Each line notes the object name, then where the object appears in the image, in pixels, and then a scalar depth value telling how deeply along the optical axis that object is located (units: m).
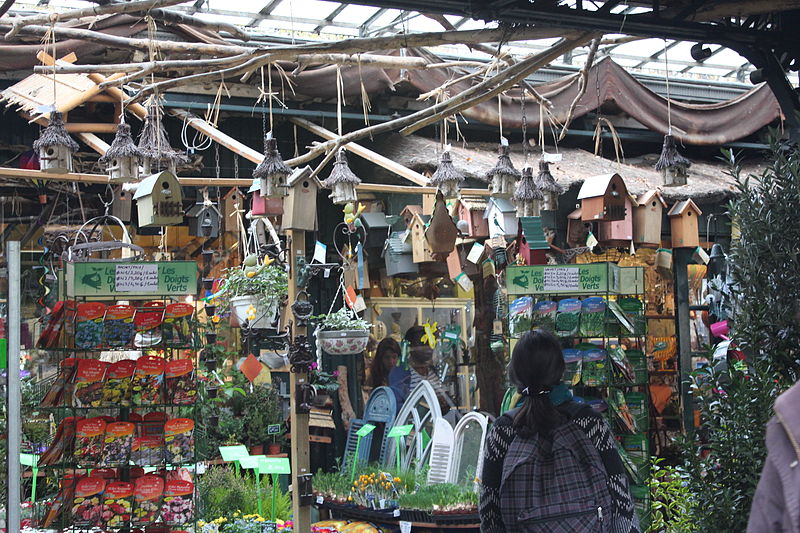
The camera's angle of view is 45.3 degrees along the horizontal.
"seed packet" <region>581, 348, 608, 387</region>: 5.20
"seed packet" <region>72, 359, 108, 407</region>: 4.77
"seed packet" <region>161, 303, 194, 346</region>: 4.97
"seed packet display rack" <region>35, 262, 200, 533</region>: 4.73
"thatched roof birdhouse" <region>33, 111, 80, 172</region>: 5.48
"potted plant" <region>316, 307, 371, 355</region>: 6.36
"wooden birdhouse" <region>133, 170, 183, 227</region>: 5.34
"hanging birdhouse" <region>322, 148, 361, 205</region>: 6.07
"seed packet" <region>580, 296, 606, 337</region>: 5.27
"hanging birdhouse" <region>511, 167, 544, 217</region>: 5.93
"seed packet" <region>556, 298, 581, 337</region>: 5.29
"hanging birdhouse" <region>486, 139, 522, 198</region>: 5.89
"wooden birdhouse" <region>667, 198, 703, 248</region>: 7.74
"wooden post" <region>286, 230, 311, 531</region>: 5.45
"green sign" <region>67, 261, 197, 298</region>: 4.83
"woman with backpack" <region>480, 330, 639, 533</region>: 3.14
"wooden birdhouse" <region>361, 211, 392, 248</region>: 8.38
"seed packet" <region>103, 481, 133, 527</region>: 4.71
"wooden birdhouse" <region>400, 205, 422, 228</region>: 7.71
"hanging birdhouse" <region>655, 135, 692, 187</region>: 5.83
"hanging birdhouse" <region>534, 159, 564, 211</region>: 6.25
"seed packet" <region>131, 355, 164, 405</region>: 4.85
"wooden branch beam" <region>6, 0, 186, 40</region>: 4.31
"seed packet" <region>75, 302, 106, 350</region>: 4.79
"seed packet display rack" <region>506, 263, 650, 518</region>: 5.21
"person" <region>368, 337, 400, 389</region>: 8.88
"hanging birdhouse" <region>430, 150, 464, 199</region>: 5.96
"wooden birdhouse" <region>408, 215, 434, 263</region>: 7.38
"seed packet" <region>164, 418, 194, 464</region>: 4.83
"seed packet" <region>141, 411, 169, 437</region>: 4.88
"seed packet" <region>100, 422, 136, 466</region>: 4.73
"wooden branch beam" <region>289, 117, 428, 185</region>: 7.00
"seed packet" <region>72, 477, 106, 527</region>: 4.68
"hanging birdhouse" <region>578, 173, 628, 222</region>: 6.32
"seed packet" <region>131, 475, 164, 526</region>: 4.74
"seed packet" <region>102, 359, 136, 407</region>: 4.81
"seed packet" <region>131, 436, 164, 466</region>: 4.79
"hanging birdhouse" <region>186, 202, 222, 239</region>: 7.71
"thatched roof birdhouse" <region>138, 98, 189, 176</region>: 5.46
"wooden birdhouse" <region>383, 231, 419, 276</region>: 7.71
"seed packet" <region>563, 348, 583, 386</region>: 5.20
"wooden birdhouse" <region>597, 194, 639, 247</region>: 6.73
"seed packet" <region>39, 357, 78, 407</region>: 4.80
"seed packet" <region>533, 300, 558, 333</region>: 5.31
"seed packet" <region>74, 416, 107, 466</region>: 4.71
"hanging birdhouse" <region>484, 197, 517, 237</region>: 6.83
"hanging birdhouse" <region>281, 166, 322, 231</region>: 5.67
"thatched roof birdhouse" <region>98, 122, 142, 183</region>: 5.24
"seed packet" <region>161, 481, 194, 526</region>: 4.79
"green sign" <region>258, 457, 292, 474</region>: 6.04
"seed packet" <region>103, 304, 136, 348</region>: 4.82
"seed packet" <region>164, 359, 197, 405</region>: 4.90
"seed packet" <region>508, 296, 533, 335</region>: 5.36
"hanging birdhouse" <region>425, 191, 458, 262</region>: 6.34
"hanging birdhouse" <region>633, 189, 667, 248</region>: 6.91
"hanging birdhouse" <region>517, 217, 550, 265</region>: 6.10
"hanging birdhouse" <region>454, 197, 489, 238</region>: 7.17
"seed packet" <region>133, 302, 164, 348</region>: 4.90
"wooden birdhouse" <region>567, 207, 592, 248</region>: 7.26
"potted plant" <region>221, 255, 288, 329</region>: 6.14
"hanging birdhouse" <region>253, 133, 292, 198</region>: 5.48
